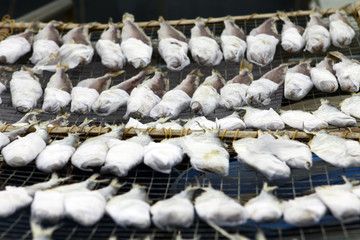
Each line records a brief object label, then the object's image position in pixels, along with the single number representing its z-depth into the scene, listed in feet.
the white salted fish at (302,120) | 12.21
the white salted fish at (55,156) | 10.77
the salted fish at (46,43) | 16.35
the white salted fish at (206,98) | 13.64
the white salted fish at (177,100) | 13.61
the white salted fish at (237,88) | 13.88
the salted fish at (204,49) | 15.60
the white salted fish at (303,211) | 8.89
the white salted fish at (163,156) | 10.64
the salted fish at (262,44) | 15.71
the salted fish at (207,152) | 10.40
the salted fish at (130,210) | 9.02
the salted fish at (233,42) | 15.76
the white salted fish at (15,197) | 9.35
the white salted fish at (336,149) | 10.36
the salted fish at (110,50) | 15.70
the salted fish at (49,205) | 9.00
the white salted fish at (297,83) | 14.15
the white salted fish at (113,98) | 13.89
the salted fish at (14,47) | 16.19
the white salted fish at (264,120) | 12.48
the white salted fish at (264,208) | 8.98
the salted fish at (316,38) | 15.94
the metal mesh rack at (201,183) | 9.12
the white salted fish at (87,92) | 13.99
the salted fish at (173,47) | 15.55
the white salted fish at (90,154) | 10.72
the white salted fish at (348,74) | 14.17
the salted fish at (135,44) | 15.60
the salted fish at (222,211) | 8.91
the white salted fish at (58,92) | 14.19
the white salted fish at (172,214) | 8.95
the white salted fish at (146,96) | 13.69
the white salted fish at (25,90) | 14.15
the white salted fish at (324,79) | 14.29
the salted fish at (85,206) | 9.11
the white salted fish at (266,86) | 13.94
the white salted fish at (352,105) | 12.80
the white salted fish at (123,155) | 10.57
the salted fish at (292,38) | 16.03
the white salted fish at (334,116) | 12.35
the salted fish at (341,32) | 16.06
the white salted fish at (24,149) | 10.91
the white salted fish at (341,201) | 8.98
